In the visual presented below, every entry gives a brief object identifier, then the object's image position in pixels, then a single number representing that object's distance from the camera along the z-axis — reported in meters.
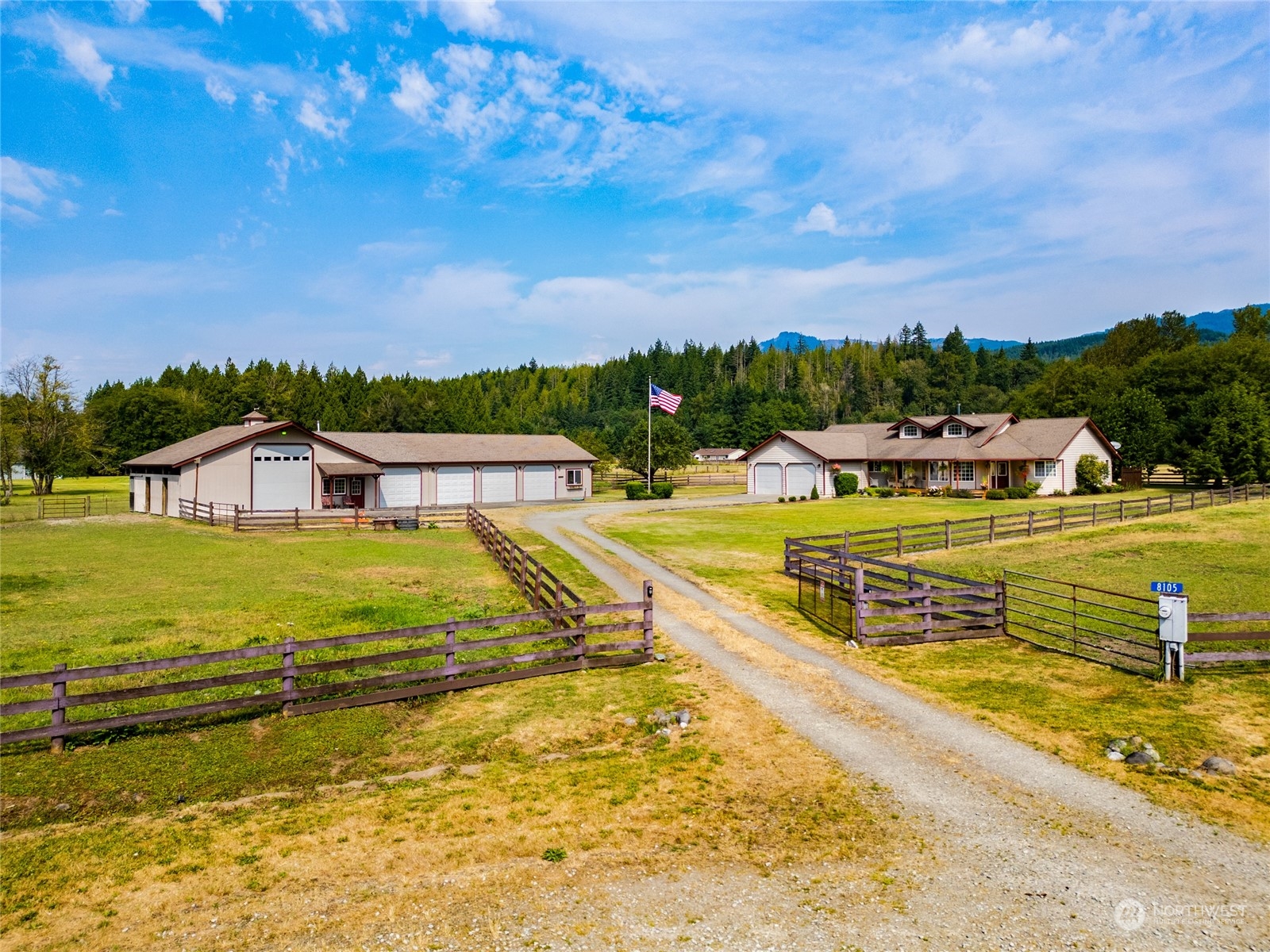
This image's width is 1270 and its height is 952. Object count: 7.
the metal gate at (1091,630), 13.03
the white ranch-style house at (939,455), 53.22
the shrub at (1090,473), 52.66
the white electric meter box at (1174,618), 11.77
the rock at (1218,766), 8.55
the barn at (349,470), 40.41
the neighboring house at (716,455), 139.50
